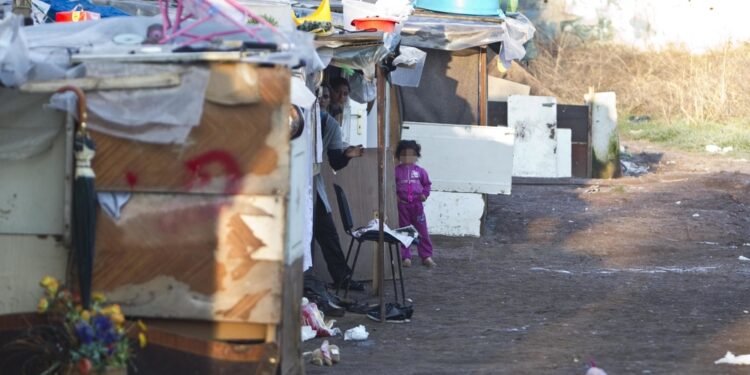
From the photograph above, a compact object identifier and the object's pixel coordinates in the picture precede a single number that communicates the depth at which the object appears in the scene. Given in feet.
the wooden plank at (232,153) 37.68
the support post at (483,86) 102.27
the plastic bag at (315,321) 56.85
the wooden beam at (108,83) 37.45
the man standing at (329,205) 66.95
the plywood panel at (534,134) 136.26
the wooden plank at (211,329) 38.88
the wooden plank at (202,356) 38.45
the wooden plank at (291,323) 39.42
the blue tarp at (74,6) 62.23
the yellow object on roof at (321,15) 61.47
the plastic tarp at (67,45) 37.65
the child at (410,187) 82.89
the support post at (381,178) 61.72
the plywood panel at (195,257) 37.93
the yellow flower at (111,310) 36.60
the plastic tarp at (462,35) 95.40
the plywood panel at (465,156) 98.02
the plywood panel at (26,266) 38.73
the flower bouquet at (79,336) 36.32
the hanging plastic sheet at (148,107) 37.58
